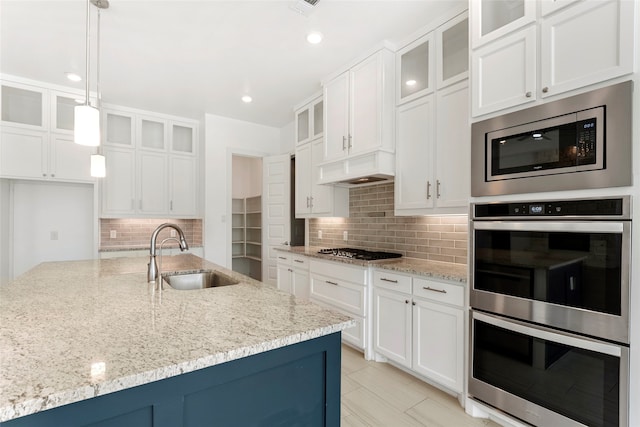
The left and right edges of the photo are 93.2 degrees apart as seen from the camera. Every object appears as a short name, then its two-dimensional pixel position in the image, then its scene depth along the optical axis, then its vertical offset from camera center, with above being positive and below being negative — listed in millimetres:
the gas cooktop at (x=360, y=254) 2955 -435
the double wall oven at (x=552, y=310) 1360 -499
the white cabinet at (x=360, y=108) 2734 +1018
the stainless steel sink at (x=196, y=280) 2100 -484
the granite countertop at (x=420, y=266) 2109 -439
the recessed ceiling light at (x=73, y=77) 3291 +1495
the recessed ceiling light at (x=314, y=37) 2555 +1507
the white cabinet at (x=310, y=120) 3822 +1218
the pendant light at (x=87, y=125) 1691 +494
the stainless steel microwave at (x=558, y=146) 1349 +345
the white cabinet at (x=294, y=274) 3531 -760
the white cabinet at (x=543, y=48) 1354 +840
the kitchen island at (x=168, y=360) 716 -408
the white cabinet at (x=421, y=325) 2062 -854
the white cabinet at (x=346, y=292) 2738 -785
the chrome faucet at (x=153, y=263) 1812 -306
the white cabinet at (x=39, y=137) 3365 +868
